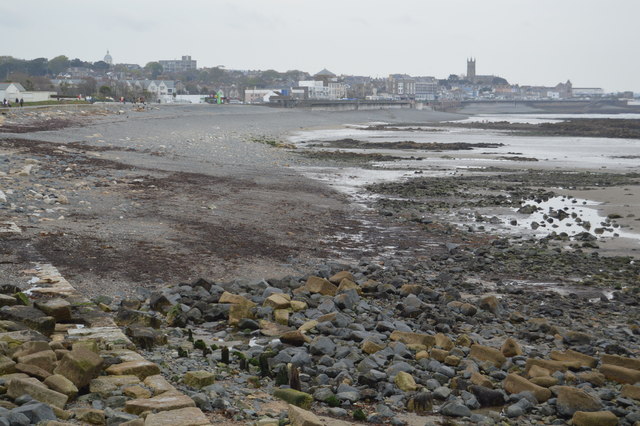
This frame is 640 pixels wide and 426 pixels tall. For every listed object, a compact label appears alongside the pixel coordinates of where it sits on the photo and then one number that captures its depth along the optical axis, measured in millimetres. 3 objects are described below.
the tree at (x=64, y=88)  106631
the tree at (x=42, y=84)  112844
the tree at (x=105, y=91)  109438
